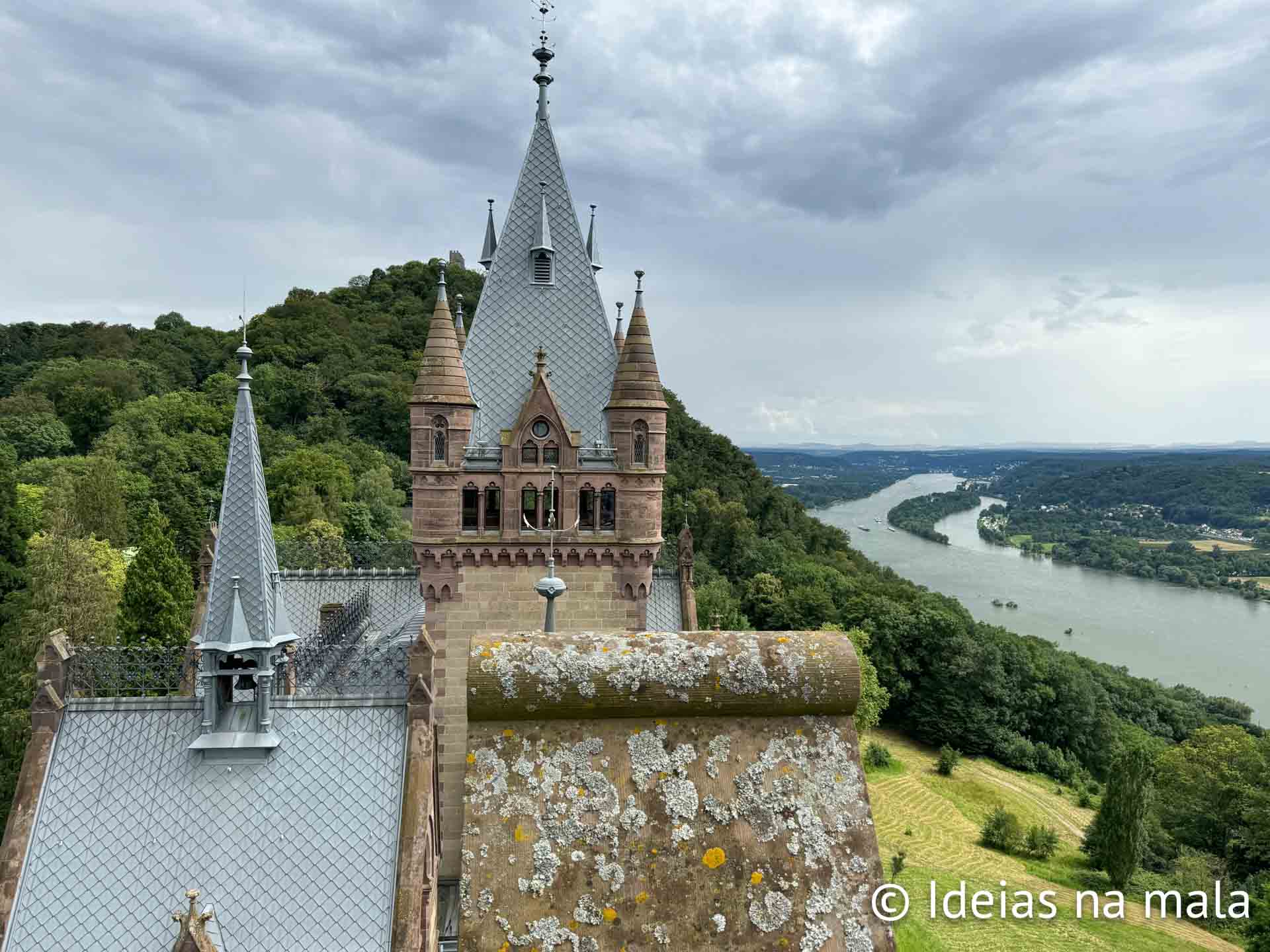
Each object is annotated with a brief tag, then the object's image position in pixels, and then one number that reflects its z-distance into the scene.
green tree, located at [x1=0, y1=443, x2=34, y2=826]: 30.38
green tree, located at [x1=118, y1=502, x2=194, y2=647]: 35.16
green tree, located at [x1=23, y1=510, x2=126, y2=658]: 36.47
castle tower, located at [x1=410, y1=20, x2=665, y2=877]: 19.86
